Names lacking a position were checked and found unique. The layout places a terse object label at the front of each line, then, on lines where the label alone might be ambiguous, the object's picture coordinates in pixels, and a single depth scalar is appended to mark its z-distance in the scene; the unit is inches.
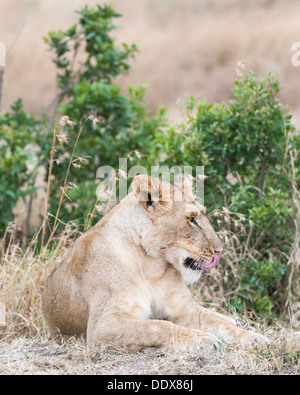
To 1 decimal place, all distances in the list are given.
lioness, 334.0
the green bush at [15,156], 596.4
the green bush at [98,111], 609.0
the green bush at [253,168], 487.5
